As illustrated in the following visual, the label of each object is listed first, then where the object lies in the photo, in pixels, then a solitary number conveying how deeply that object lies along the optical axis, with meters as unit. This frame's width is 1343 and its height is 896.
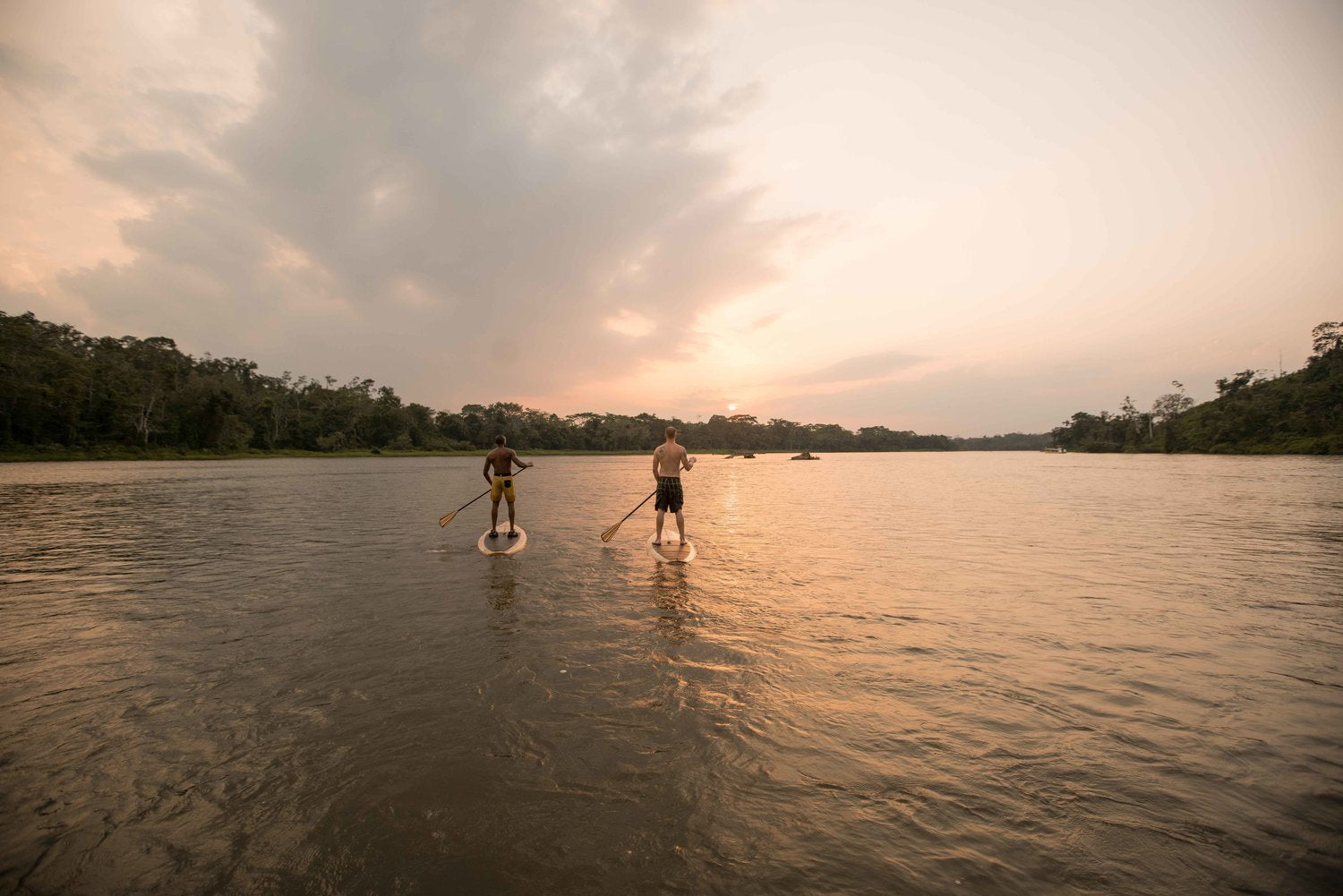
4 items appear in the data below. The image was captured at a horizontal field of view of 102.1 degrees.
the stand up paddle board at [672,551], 13.23
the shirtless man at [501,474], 15.20
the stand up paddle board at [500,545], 13.97
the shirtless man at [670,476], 13.95
